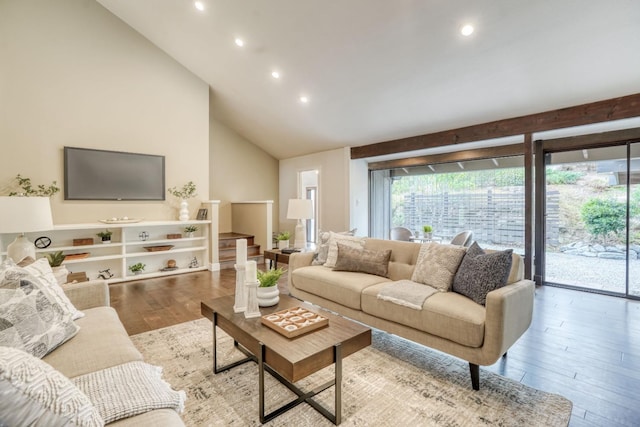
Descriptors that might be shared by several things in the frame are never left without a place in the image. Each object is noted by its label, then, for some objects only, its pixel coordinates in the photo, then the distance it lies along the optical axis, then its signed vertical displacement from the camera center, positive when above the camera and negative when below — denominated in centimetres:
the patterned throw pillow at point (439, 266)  258 -45
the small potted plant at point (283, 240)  461 -38
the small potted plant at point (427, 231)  600 -34
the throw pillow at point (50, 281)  173 -37
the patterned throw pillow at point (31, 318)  137 -48
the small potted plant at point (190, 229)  561 -25
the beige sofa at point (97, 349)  114 -67
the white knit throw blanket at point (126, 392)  113 -69
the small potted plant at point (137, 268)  508 -85
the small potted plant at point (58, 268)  251 -45
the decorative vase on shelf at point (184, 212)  549 +6
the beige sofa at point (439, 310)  199 -73
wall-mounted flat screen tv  471 +66
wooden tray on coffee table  183 -67
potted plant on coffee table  228 -54
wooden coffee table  160 -73
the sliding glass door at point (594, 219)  413 -10
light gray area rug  177 -115
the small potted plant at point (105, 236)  483 -31
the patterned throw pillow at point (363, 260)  315 -48
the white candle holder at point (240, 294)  216 -55
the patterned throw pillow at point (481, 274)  224 -46
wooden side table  426 -59
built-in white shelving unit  457 -50
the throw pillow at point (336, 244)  346 -33
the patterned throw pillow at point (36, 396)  76 -47
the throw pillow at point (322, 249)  360 -41
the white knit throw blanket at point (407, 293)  236 -63
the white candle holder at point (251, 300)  207 -57
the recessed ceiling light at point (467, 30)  318 +189
